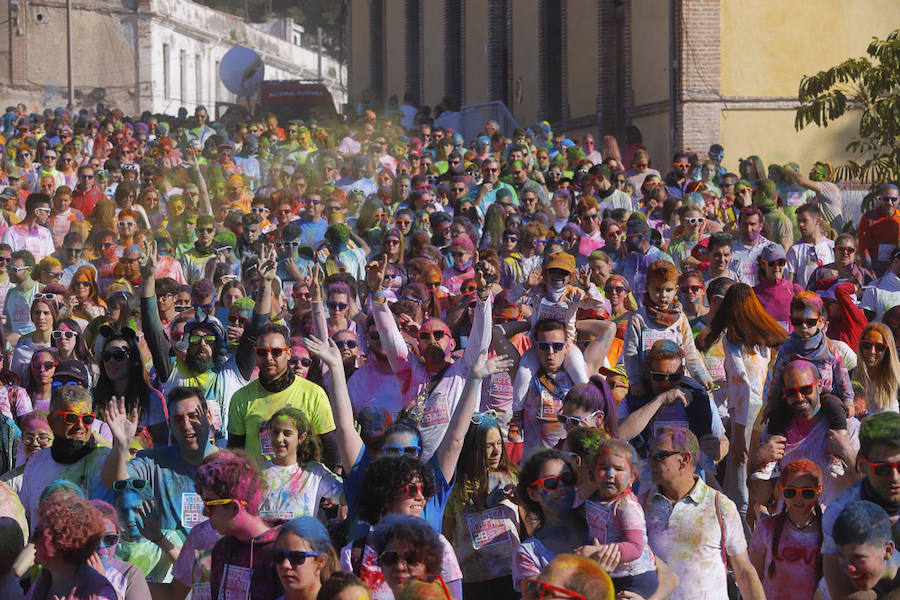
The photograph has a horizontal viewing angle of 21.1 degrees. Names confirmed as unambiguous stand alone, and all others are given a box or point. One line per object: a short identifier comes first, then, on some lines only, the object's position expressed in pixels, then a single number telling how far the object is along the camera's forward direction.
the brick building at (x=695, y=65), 41.01
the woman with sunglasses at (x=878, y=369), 13.03
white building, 83.93
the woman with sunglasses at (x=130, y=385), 13.25
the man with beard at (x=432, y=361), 12.18
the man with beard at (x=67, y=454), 11.06
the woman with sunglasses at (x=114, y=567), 9.01
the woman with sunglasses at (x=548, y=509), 9.37
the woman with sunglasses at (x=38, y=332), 16.65
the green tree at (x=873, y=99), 31.38
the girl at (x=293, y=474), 10.72
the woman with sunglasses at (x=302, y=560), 8.52
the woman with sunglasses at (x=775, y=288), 16.52
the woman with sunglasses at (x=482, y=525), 10.61
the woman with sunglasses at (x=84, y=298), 18.21
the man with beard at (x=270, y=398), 11.96
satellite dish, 71.69
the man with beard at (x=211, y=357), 13.84
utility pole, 74.34
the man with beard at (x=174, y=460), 10.85
